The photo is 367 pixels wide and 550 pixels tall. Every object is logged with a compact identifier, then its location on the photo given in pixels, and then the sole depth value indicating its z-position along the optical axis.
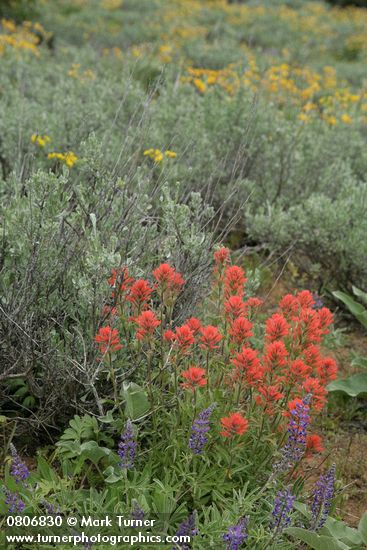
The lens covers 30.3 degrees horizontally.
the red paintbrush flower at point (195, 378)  2.25
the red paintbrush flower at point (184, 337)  2.29
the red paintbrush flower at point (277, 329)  2.40
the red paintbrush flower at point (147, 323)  2.30
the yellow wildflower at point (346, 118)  5.95
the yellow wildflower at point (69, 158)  3.87
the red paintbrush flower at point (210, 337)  2.34
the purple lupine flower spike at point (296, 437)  2.09
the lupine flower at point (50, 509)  2.13
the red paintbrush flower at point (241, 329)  2.37
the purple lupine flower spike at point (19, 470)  2.08
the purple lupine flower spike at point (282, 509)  2.06
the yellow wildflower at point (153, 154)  3.60
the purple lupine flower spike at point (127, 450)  2.21
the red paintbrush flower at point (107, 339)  2.38
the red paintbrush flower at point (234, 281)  2.61
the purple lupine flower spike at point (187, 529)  2.08
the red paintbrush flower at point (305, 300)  2.61
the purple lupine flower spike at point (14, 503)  2.11
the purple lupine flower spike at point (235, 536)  1.99
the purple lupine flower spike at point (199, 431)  2.21
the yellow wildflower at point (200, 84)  6.16
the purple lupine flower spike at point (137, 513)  2.02
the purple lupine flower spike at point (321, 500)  2.18
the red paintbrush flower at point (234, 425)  2.22
